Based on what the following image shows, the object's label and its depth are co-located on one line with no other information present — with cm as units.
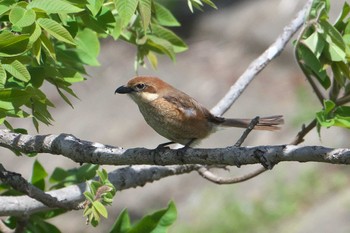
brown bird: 902
